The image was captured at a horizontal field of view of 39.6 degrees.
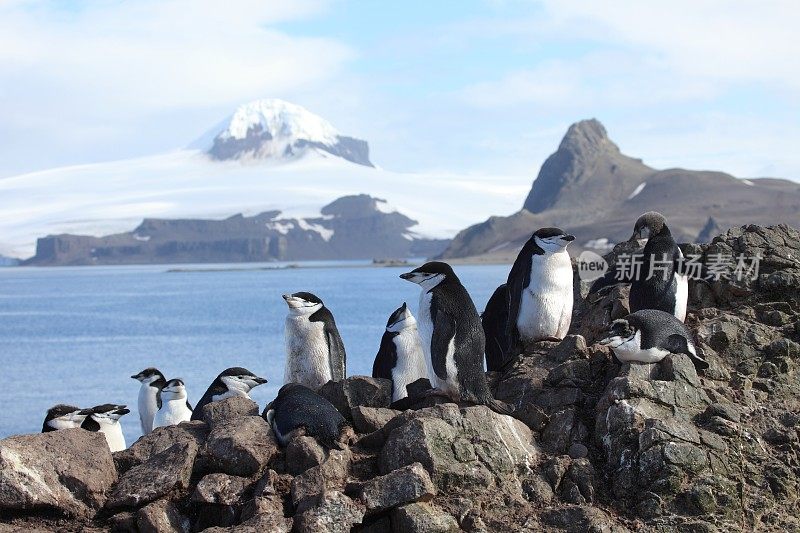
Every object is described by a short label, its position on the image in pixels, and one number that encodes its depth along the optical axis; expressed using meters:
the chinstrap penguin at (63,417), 11.30
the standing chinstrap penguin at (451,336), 8.86
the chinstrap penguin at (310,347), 10.49
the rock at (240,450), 7.96
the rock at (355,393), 8.91
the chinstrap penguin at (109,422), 11.91
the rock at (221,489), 7.74
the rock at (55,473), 7.79
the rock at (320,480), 7.56
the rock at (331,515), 7.29
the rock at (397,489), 7.43
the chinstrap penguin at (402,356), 10.58
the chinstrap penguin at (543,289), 10.41
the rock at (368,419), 8.42
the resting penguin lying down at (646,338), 8.97
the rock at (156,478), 7.84
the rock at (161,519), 7.64
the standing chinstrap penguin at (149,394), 14.13
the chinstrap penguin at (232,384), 11.54
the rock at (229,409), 8.77
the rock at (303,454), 7.91
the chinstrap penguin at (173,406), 13.21
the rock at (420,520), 7.36
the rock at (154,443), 8.57
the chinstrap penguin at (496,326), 11.23
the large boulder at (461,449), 7.80
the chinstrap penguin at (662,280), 10.69
